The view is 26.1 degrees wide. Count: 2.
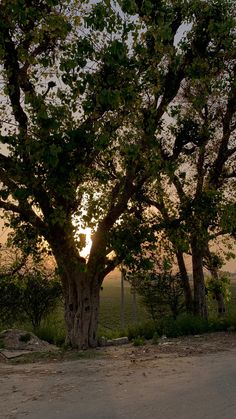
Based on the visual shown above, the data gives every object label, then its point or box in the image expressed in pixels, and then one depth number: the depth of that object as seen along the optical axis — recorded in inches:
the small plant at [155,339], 618.1
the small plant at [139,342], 629.9
